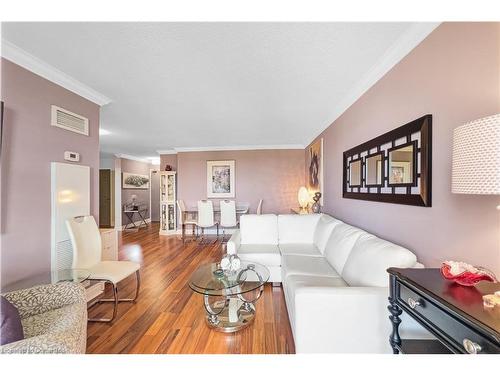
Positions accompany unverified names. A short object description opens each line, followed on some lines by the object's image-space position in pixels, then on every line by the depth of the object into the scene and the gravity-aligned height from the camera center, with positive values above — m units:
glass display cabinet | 6.15 -0.47
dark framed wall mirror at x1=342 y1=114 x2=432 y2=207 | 1.41 +0.18
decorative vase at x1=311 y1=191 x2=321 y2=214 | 4.08 -0.33
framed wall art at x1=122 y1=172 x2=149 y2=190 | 6.98 +0.16
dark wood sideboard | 0.68 -0.46
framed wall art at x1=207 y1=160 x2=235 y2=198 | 5.99 +0.22
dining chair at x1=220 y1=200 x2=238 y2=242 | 5.03 -0.65
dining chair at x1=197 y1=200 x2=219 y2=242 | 5.02 -0.65
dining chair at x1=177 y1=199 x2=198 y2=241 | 5.27 -0.86
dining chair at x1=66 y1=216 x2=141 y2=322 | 2.04 -0.74
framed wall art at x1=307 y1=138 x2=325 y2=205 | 4.01 +0.40
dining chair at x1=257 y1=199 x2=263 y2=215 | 5.48 -0.55
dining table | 5.58 -0.64
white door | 2.12 -0.19
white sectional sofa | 1.28 -0.76
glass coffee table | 1.85 -0.88
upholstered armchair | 1.11 -0.78
